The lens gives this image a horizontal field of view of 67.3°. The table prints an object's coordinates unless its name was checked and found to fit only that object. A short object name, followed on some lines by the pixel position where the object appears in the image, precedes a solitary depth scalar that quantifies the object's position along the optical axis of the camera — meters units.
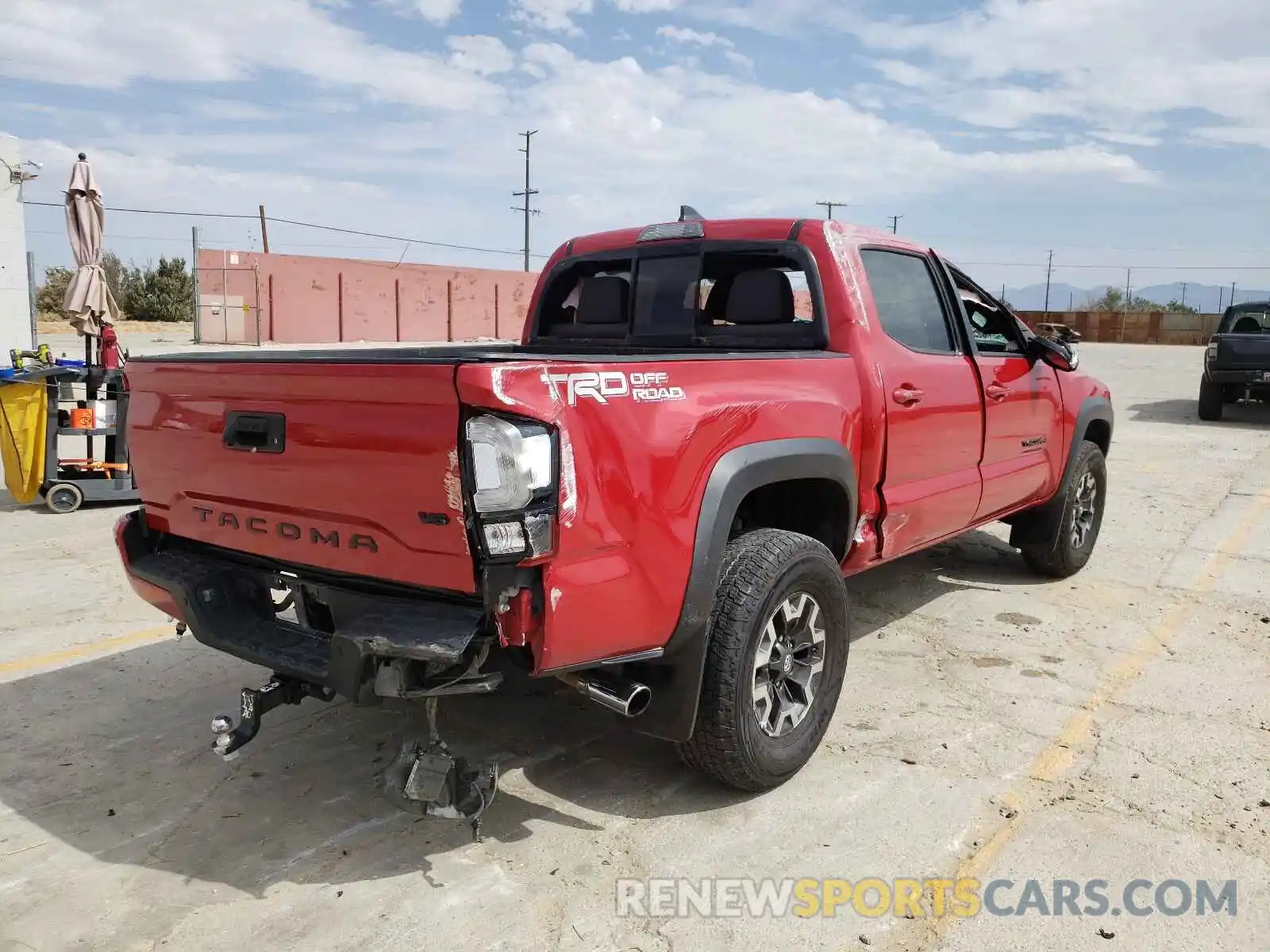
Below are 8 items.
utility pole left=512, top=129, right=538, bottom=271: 55.09
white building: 13.81
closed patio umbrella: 8.73
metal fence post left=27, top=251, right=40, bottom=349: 14.12
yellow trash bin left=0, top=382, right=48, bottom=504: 7.59
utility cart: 7.72
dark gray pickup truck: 13.20
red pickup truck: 2.43
